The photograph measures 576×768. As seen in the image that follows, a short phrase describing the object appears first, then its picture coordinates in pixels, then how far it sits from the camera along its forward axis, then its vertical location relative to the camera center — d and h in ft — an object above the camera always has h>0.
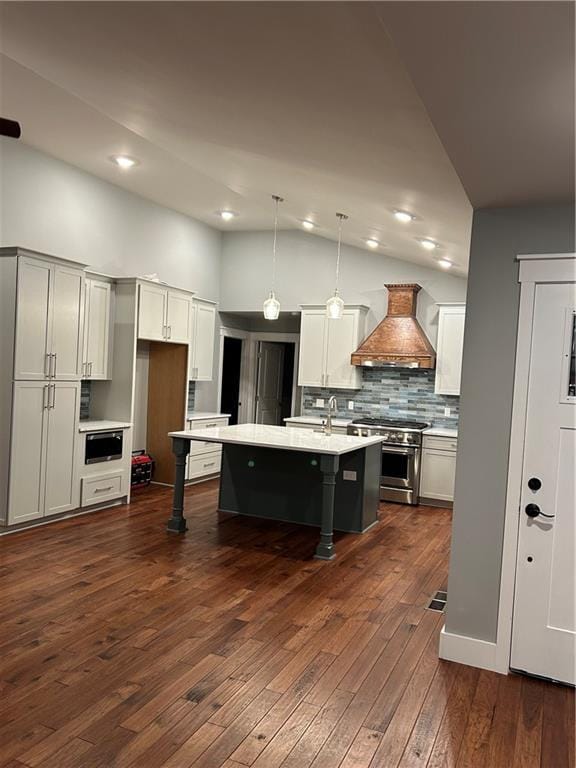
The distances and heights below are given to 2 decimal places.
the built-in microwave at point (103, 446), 19.51 -2.88
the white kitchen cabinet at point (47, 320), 16.67 +1.00
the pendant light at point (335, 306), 19.16 +2.04
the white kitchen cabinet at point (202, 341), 26.25 +0.99
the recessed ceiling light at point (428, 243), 18.54 +4.17
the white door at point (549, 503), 10.00 -2.00
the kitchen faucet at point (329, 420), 18.30 -1.49
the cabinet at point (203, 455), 25.25 -3.91
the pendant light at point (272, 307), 18.93 +1.89
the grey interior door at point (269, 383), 31.63 -0.82
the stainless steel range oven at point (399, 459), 23.17 -3.19
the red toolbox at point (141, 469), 23.67 -4.28
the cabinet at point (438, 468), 22.98 -3.44
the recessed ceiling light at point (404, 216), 15.24 +4.06
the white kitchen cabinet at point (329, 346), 25.73 +1.05
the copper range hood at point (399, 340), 24.00 +1.38
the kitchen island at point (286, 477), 17.94 -3.44
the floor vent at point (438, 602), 13.44 -5.06
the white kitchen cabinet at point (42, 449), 16.81 -2.72
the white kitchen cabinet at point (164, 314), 22.38 +1.83
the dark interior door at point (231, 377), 30.53 -0.60
